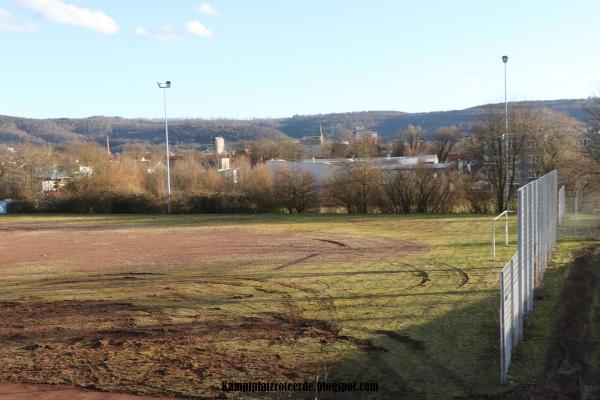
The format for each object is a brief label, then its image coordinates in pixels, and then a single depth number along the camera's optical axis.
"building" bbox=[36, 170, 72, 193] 53.77
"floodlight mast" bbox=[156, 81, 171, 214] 45.94
